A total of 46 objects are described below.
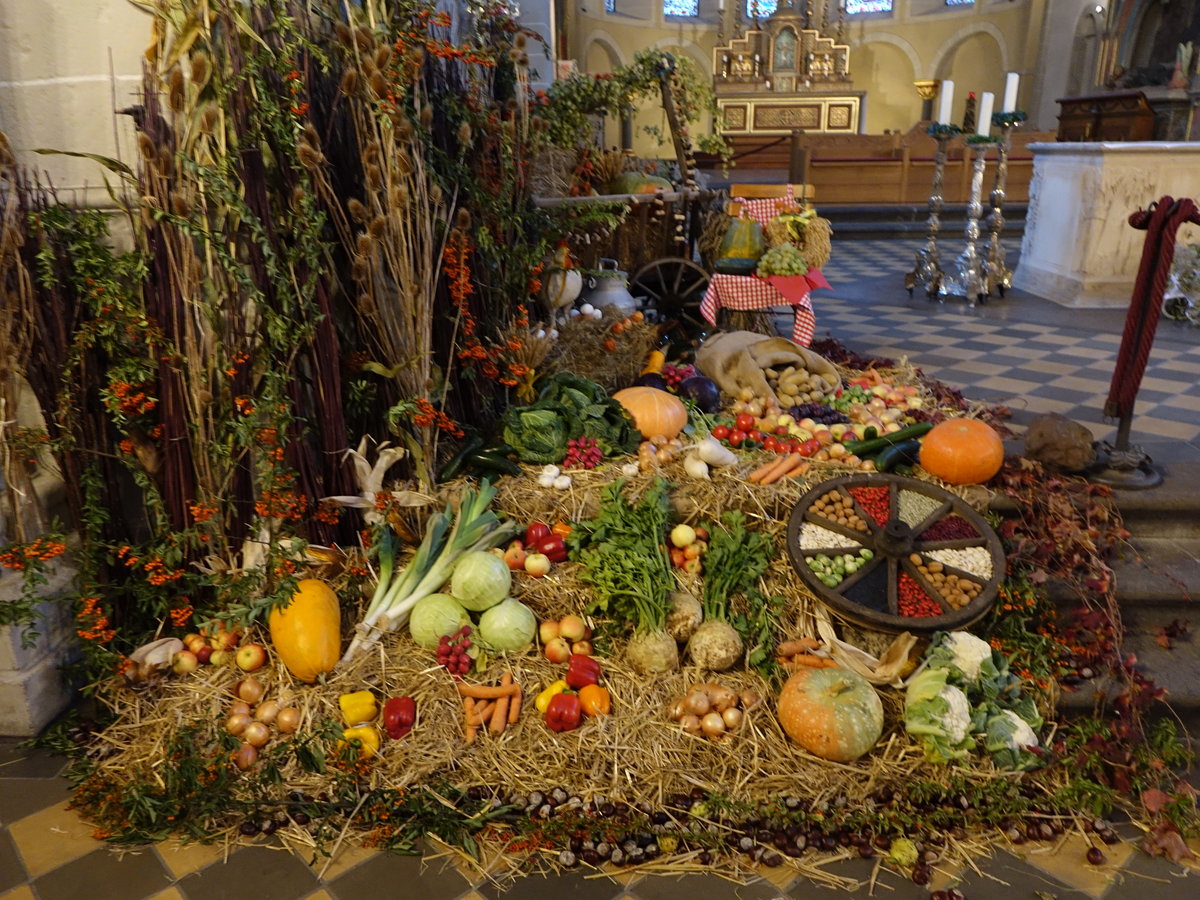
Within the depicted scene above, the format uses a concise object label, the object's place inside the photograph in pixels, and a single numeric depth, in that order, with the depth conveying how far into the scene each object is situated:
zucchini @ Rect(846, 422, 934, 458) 3.81
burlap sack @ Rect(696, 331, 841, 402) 4.77
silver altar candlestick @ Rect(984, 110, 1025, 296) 7.59
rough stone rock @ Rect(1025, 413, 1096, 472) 3.61
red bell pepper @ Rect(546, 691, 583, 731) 2.78
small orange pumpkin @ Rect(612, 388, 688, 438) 4.04
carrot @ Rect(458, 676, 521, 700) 2.85
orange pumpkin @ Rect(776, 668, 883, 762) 2.67
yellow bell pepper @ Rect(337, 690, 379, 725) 2.81
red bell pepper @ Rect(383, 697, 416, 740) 2.77
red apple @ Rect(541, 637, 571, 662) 3.01
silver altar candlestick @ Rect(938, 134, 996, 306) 7.63
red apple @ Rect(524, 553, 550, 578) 3.23
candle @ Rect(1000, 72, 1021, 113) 7.31
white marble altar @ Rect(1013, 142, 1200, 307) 7.24
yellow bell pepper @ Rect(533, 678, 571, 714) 2.86
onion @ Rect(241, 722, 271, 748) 2.77
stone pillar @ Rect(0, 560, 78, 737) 2.88
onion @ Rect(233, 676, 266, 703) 2.88
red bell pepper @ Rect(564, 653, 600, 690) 2.90
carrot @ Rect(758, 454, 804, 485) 3.61
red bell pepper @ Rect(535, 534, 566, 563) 3.31
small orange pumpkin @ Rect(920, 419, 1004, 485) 3.48
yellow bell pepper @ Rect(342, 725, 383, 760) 2.69
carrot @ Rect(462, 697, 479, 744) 2.77
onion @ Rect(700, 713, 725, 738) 2.78
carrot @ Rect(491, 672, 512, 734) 2.78
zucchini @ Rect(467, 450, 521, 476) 3.62
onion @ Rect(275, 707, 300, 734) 2.81
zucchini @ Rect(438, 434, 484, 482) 3.58
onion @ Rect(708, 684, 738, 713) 2.84
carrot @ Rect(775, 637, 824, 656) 3.04
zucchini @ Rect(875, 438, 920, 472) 3.73
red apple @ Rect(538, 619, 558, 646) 3.07
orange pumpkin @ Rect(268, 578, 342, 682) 2.90
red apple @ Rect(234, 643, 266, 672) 2.98
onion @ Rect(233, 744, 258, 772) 2.69
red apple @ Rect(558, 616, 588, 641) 3.06
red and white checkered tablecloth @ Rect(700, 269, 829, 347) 5.41
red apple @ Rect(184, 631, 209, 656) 3.04
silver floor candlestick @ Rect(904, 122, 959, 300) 7.88
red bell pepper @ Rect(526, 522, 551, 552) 3.36
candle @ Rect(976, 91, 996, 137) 7.11
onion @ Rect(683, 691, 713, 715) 2.82
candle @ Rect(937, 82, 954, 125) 7.44
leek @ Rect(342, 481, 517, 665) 3.08
